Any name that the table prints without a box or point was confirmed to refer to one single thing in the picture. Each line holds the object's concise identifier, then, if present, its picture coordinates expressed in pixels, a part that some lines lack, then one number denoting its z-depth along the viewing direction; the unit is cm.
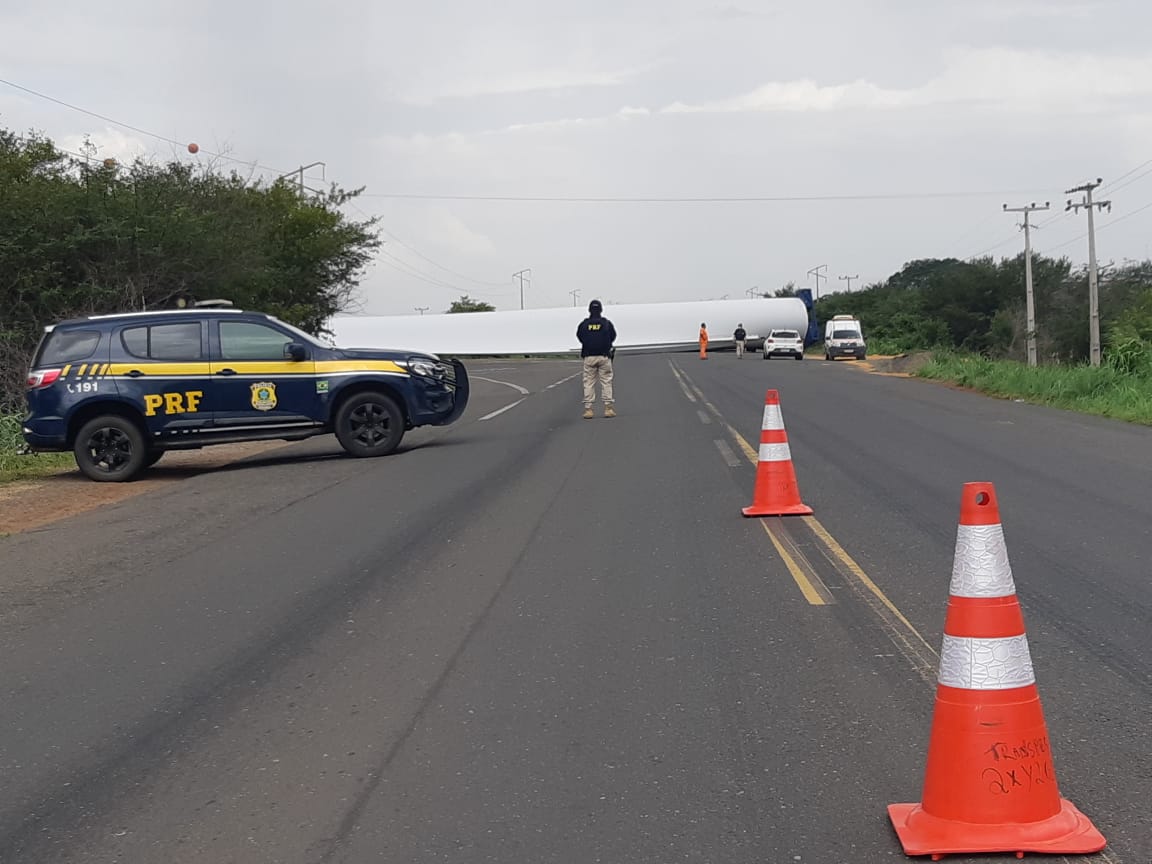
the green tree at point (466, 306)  13450
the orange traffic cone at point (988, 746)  384
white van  5578
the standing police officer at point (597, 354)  2047
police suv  1444
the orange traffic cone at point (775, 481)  1029
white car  5775
